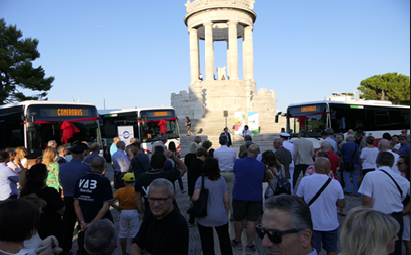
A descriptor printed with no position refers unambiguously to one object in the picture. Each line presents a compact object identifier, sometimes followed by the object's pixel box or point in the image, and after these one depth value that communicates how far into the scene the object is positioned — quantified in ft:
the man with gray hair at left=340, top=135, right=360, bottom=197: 25.79
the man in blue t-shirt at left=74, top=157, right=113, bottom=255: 12.26
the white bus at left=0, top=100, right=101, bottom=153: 29.78
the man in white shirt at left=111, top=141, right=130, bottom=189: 23.56
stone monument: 103.40
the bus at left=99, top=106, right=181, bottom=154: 48.93
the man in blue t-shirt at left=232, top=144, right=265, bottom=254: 15.10
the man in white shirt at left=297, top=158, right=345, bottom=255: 11.81
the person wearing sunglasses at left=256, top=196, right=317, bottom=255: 5.45
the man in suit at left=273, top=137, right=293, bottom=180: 21.08
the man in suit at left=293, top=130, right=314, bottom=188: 24.61
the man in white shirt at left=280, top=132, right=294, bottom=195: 23.80
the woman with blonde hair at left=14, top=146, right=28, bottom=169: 22.59
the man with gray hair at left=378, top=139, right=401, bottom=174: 18.75
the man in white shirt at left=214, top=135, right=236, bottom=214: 19.72
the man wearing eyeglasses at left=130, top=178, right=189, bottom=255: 7.92
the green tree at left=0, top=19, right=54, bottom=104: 79.82
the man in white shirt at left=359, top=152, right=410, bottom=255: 11.62
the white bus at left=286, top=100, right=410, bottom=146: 44.47
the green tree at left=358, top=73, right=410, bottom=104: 177.27
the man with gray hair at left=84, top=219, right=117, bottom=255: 6.98
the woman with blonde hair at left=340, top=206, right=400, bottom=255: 5.58
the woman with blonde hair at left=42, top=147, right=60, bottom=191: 17.63
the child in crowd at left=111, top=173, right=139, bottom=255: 14.33
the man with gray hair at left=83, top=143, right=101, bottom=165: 22.05
